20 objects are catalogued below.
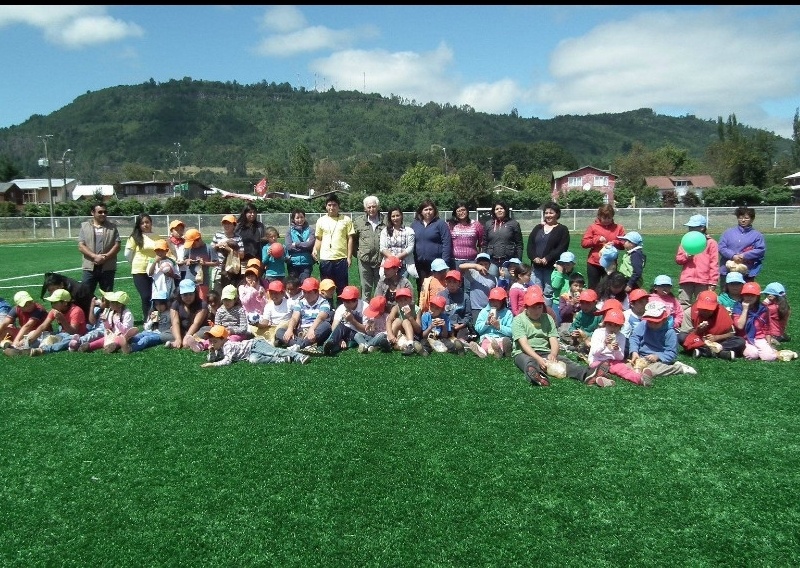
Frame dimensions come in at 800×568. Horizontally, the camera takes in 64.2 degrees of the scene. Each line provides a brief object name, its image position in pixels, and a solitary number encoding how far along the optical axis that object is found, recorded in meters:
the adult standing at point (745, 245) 8.09
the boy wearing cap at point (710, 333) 7.11
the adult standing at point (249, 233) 8.70
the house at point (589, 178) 87.12
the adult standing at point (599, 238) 8.14
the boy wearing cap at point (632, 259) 8.12
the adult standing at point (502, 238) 8.49
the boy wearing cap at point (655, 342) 6.53
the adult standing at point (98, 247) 8.74
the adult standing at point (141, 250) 8.50
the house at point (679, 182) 82.56
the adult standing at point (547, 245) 8.12
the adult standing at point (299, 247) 8.76
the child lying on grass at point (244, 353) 7.06
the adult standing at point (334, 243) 8.62
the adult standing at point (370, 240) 8.46
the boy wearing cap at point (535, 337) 6.48
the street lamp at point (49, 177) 34.12
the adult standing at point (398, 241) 8.25
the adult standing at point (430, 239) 8.29
